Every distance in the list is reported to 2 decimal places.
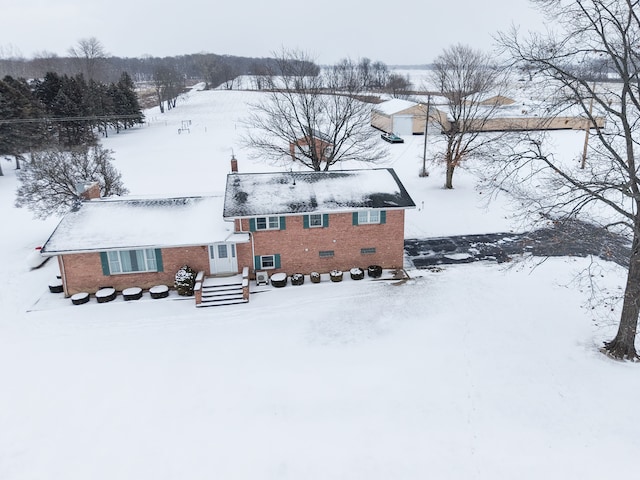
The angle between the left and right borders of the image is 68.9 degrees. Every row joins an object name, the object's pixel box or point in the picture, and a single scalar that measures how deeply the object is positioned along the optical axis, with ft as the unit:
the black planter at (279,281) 71.10
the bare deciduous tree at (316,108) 106.32
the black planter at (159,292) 68.23
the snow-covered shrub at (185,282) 68.18
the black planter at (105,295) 67.36
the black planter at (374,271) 72.95
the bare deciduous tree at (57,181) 91.20
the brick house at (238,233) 68.59
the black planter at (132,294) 67.84
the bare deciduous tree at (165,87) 328.04
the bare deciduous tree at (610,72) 43.14
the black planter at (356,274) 72.67
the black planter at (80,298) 66.95
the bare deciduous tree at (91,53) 346.64
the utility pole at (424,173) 130.41
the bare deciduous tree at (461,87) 116.06
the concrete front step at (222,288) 68.23
